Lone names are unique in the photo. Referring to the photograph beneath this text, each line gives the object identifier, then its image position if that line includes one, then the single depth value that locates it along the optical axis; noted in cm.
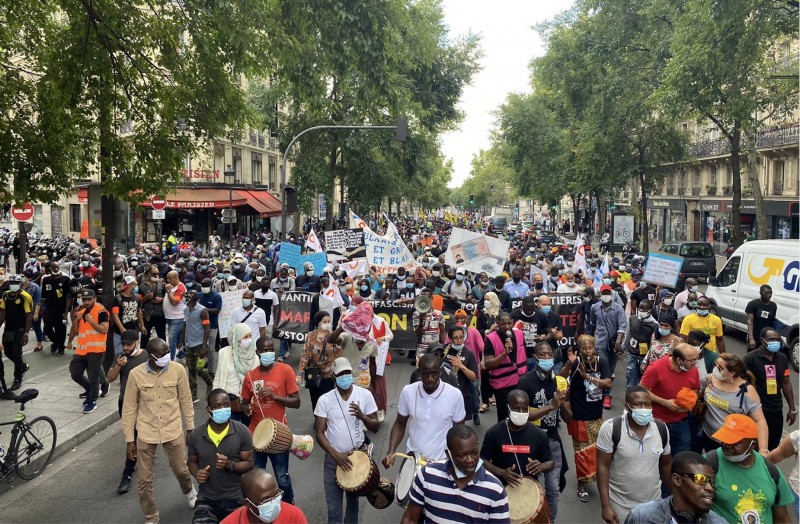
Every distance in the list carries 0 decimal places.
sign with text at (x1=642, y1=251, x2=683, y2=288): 1395
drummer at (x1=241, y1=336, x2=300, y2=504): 636
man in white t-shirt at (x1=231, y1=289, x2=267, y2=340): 989
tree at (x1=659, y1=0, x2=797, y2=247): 1725
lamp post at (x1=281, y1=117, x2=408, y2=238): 2131
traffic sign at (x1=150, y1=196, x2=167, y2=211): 2183
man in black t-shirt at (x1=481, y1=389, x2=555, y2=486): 493
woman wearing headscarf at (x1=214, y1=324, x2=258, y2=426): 716
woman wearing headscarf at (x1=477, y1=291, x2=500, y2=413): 1032
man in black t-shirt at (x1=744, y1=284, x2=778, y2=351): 1086
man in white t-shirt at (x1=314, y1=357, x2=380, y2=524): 553
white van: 1287
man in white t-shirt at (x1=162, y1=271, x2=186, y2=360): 1098
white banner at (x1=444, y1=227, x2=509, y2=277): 1577
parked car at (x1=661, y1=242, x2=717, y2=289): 2584
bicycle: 722
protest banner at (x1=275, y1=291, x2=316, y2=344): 1209
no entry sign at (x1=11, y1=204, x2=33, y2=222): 1604
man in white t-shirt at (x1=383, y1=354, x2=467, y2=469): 547
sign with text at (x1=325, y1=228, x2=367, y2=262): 2050
